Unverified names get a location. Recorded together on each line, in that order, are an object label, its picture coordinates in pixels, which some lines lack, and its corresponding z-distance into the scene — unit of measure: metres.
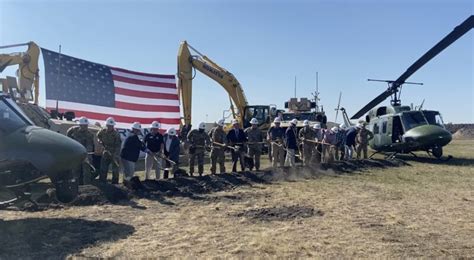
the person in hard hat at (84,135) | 11.10
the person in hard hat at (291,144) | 14.62
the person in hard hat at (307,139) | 15.99
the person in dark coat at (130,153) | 10.91
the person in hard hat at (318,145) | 16.61
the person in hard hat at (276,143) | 14.97
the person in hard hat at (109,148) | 10.84
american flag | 18.30
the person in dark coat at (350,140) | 18.22
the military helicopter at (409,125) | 17.92
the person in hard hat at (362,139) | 19.11
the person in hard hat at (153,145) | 11.99
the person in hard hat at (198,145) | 12.57
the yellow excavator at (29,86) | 13.40
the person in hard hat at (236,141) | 13.73
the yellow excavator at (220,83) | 20.39
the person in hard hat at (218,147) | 13.09
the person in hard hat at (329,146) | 17.31
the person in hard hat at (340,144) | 18.41
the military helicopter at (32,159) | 6.72
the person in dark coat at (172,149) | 12.56
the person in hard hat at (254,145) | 14.16
